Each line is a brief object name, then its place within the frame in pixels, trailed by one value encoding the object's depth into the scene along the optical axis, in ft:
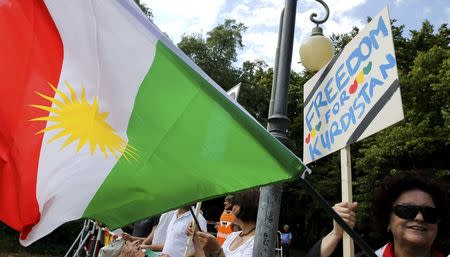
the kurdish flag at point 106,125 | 6.11
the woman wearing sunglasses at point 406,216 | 6.81
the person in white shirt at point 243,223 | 10.75
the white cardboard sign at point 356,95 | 6.70
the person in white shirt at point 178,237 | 14.20
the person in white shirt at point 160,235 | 16.42
